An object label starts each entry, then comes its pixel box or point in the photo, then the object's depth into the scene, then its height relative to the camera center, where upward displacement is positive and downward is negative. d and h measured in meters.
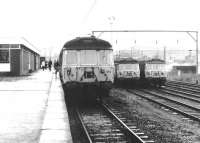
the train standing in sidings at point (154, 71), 28.89 -0.35
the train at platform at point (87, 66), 15.77 +0.02
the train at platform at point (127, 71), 28.64 -0.32
